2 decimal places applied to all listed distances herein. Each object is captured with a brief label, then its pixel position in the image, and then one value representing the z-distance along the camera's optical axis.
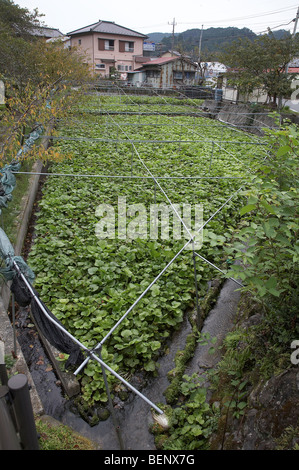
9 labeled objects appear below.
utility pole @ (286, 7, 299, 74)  20.74
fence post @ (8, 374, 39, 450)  2.27
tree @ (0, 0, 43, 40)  22.34
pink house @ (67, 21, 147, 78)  46.53
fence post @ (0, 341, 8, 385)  3.17
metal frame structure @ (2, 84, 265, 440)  3.17
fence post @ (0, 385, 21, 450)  2.22
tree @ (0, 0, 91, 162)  9.49
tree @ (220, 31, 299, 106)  20.64
